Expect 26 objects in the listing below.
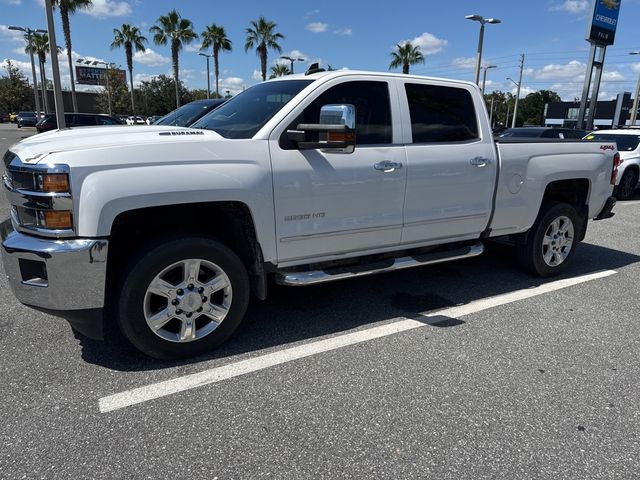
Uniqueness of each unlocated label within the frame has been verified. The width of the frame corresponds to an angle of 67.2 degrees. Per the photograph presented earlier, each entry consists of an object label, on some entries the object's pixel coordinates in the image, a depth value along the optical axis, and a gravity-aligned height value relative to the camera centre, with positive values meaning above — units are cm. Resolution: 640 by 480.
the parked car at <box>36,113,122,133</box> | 2116 -20
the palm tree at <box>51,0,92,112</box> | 3078 +666
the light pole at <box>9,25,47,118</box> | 2834 +389
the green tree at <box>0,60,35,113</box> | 7012 +325
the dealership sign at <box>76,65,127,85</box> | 8044 +644
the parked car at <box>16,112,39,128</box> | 4728 -61
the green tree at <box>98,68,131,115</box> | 6812 +288
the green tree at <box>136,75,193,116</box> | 7350 +296
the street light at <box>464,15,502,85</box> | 2474 +466
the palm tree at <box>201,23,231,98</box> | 4659 +738
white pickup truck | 285 -55
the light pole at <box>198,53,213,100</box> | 4693 +389
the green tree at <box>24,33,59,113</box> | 4684 +637
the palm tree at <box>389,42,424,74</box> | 4347 +585
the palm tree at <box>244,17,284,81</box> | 4209 +697
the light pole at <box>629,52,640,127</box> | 3388 +179
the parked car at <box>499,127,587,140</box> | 1415 -18
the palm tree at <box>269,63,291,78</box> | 5552 +573
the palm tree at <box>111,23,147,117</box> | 4450 +685
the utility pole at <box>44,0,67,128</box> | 1457 +161
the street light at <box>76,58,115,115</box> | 4973 +512
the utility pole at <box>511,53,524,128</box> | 5556 +471
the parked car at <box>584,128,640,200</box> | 1152 -80
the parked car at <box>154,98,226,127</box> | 876 +12
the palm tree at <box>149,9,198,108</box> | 4059 +692
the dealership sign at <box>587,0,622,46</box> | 2378 +514
